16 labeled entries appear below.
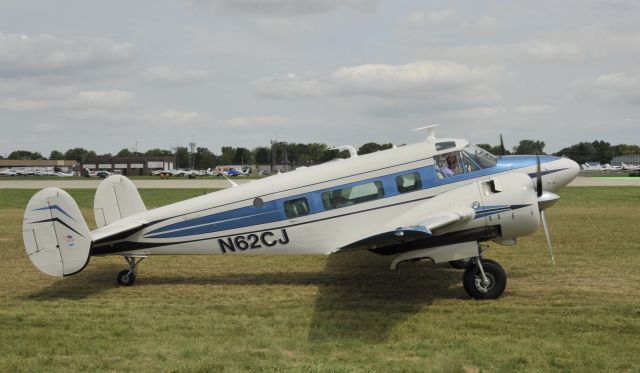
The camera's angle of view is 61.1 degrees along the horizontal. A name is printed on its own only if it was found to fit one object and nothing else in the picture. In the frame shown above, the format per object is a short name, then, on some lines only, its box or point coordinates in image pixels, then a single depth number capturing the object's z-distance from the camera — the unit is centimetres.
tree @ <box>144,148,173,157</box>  19185
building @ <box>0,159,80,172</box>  17850
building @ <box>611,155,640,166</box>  14454
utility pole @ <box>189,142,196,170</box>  15875
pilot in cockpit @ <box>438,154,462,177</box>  1080
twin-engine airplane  998
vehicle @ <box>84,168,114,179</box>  10164
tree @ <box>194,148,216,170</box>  17988
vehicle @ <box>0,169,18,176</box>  11962
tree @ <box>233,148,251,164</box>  19588
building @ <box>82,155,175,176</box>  15205
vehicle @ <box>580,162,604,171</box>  9995
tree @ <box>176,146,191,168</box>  18912
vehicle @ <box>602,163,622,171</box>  10074
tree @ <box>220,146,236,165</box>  18775
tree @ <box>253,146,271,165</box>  19450
